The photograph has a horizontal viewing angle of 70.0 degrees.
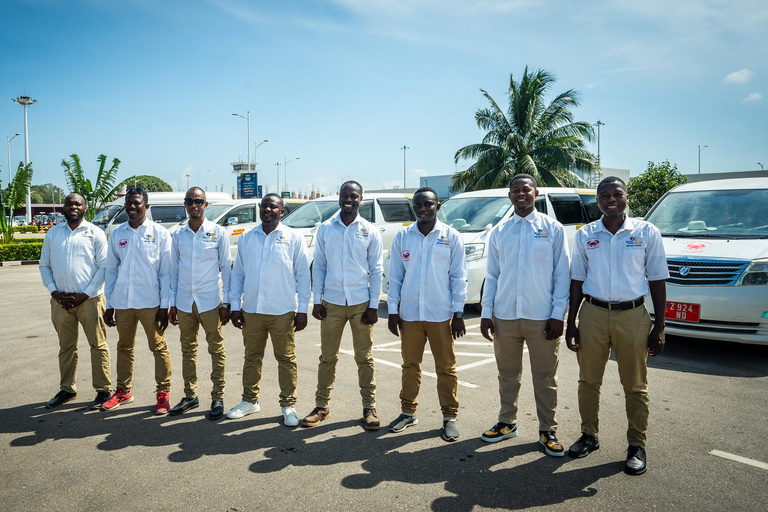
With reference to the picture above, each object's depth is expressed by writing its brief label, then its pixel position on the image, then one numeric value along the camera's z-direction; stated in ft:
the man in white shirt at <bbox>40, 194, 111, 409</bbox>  16.48
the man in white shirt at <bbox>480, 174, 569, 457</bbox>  13.11
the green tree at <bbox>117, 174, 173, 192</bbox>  309.10
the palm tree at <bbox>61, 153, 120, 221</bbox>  68.49
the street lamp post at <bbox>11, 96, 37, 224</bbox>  126.72
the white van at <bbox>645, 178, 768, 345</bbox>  18.66
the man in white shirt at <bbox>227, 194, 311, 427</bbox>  15.19
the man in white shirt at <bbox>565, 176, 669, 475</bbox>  12.25
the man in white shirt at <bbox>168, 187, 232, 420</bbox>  15.81
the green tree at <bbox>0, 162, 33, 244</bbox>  68.46
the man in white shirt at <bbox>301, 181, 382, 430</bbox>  14.97
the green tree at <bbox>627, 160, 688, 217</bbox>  65.41
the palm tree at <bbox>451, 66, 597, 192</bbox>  82.02
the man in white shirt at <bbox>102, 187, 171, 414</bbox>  16.05
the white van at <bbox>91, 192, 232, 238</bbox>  55.01
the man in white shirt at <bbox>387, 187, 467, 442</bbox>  14.14
